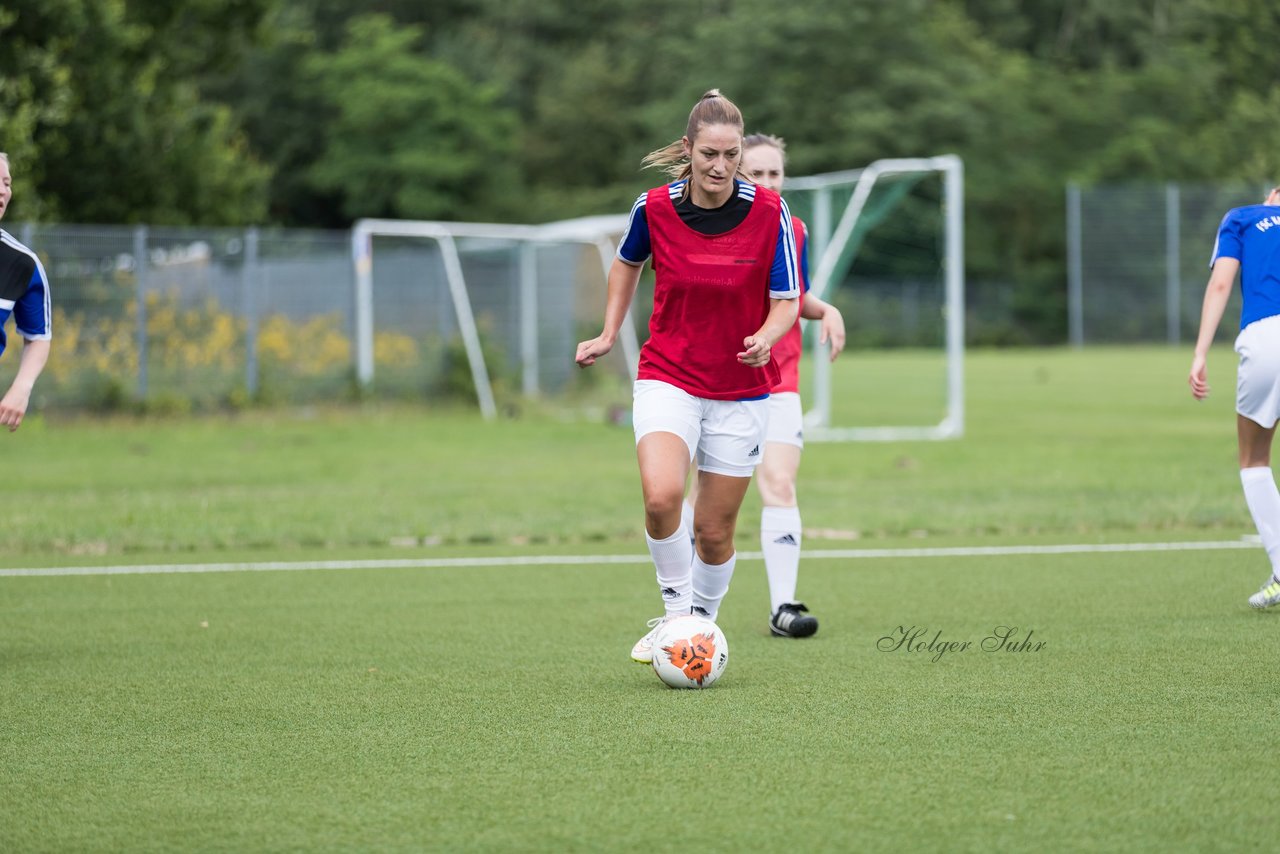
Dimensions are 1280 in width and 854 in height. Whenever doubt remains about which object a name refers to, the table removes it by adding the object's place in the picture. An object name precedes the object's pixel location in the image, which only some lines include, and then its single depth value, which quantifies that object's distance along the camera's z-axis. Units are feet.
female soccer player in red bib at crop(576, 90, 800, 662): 38.63
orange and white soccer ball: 38.65
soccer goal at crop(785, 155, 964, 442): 124.88
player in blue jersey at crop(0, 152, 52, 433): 41.86
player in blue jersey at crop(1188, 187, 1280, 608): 47.42
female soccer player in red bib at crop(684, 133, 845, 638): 47.42
